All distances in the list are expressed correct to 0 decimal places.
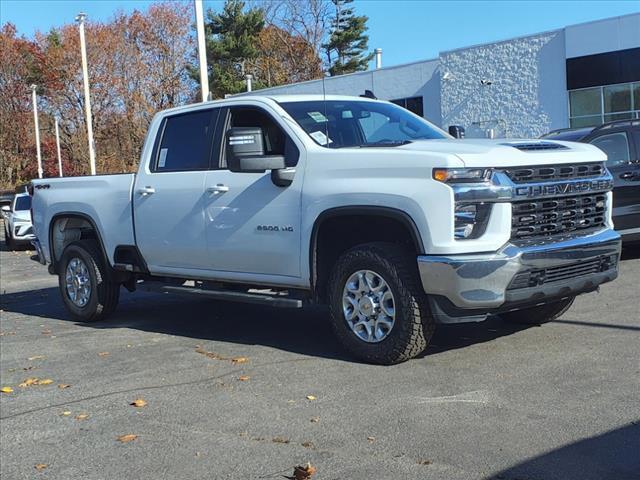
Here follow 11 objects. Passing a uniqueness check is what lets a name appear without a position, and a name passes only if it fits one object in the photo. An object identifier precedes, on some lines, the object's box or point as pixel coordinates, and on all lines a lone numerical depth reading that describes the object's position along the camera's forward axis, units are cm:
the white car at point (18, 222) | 2041
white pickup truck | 506
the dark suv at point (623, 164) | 982
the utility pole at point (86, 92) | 2848
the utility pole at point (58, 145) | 4766
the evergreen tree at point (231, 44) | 5059
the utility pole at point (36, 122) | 4478
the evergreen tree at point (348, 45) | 5059
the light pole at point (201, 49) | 1798
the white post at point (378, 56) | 4552
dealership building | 2722
